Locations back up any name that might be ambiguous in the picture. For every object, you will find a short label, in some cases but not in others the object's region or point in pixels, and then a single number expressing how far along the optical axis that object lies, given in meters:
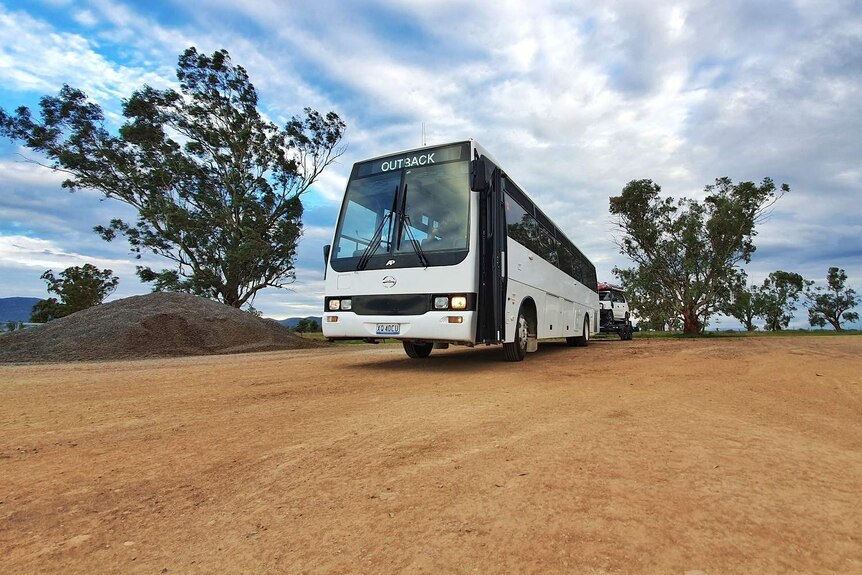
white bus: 7.21
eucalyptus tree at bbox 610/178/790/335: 22.30
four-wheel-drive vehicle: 24.14
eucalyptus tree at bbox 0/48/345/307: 24.39
